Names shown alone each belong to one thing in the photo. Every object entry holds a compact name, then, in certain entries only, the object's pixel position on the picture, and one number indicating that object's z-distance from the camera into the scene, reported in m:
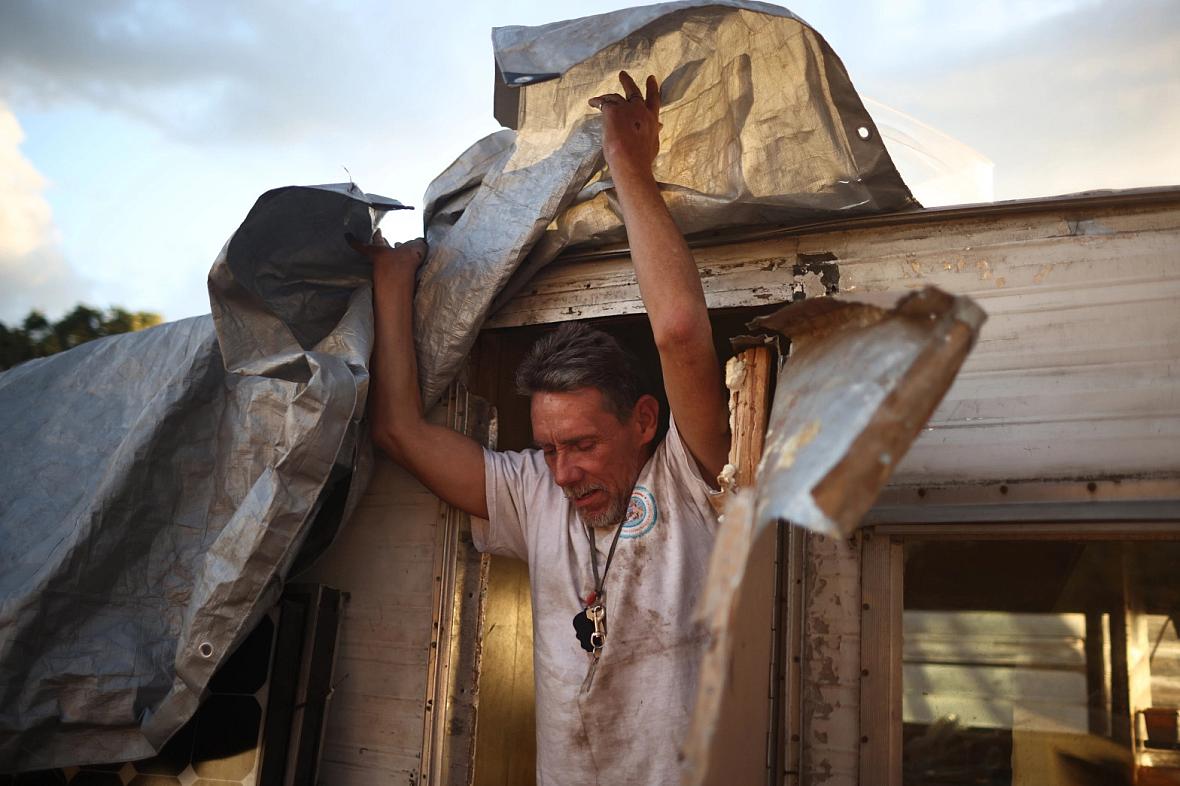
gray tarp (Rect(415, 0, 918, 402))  2.50
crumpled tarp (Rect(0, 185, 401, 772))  2.48
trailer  2.23
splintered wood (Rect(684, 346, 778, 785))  1.19
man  2.38
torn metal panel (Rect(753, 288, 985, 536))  1.23
